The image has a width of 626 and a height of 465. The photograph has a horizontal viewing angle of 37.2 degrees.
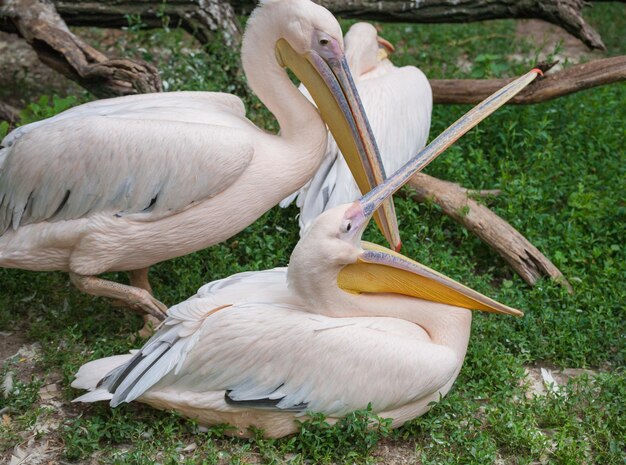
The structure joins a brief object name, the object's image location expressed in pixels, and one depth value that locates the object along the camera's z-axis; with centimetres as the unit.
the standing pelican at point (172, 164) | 353
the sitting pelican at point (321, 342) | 317
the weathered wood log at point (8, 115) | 510
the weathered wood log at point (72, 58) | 439
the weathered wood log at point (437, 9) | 539
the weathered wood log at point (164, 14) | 529
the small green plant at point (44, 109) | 477
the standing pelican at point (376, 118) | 429
